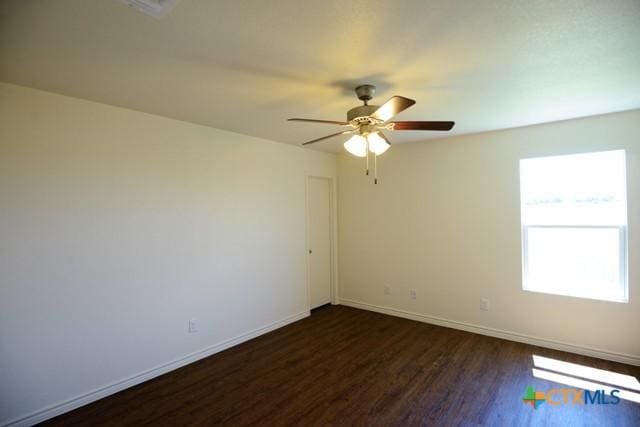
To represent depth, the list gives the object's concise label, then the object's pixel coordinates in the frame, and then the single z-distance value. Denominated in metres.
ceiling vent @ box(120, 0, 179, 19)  1.37
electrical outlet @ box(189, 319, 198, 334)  3.29
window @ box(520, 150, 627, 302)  3.24
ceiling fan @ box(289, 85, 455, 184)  2.23
